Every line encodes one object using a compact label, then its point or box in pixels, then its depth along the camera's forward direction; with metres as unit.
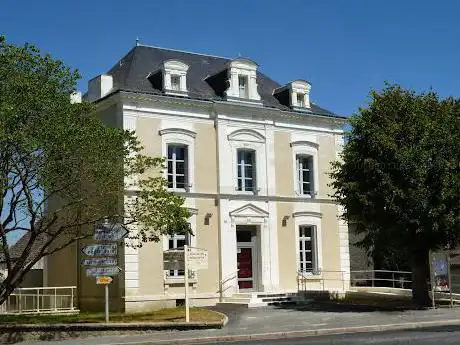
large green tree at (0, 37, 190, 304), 18.25
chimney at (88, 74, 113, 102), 29.39
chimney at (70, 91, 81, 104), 26.98
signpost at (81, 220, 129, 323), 20.84
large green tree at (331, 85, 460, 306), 24.80
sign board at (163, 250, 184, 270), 21.81
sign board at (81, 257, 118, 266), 20.86
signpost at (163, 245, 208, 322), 21.66
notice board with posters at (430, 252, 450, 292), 25.38
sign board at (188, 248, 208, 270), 21.86
